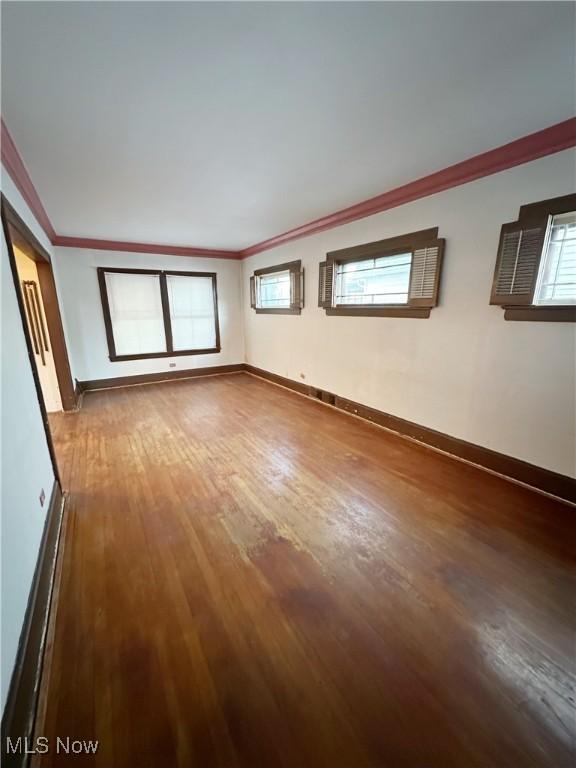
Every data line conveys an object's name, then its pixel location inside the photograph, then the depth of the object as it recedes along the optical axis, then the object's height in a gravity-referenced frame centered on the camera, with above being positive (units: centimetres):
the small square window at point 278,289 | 462 +34
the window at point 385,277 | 288 +35
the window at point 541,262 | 210 +33
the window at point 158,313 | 532 -6
